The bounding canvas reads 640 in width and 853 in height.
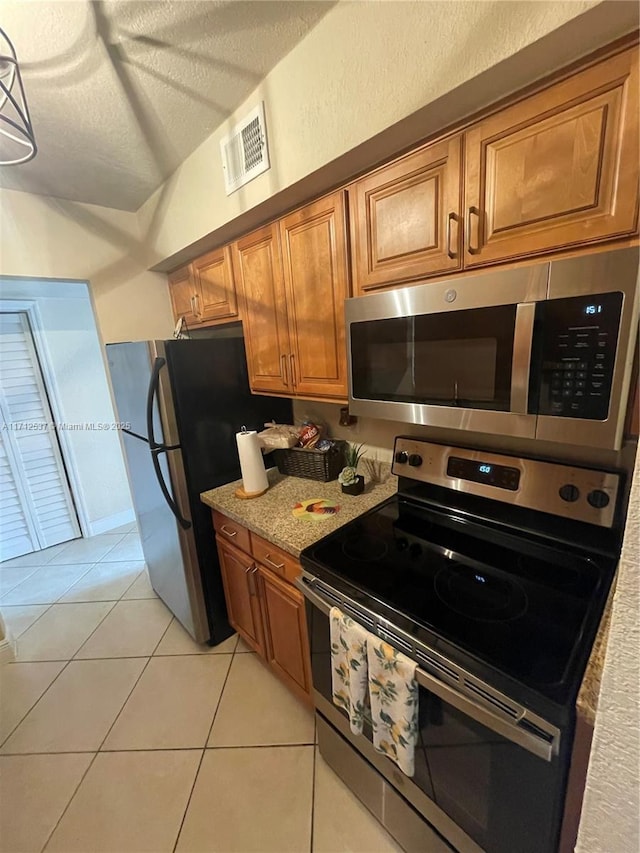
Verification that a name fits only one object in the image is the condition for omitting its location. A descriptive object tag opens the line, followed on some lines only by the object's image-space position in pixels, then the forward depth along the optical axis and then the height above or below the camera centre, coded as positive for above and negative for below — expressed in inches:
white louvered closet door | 120.5 -31.1
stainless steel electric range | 29.7 -27.3
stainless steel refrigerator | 67.6 -16.0
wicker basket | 70.8 -22.6
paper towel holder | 67.5 -26.2
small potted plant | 64.7 -23.9
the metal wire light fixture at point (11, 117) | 36.5 +36.0
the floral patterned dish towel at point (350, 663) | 39.7 -35.6
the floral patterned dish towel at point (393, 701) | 35.4 -35.7
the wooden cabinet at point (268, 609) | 57.1 -44.6
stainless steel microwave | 31.3 -1.4
